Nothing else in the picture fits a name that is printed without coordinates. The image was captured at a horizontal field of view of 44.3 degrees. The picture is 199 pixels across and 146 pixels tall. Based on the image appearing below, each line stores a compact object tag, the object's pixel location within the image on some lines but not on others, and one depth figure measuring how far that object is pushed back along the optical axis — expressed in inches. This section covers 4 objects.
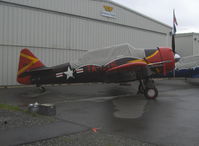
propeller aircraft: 439.5
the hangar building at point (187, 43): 1249.9
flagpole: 988.7
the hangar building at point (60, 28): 583.7
